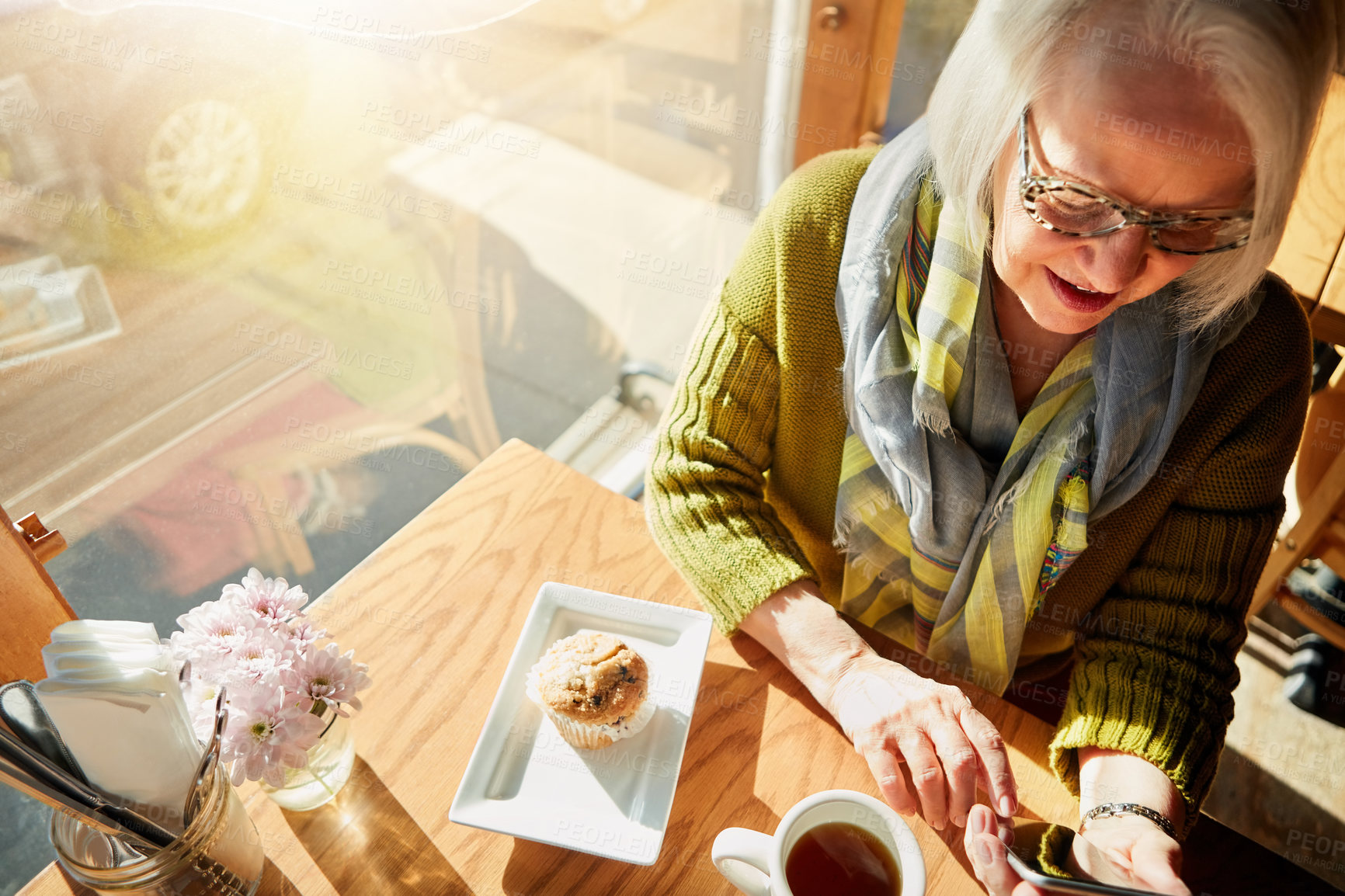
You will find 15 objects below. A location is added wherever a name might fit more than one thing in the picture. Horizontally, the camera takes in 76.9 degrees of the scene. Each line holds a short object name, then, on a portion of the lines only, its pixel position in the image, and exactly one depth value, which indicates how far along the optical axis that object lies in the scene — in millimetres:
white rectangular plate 911
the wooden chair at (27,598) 1039
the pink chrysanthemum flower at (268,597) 865
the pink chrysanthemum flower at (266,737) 811
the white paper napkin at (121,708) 700
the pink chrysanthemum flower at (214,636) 829
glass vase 900
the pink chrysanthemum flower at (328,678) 856
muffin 954
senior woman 839
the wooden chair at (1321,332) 1862
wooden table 906
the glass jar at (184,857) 756
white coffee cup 772
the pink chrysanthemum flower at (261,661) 820
